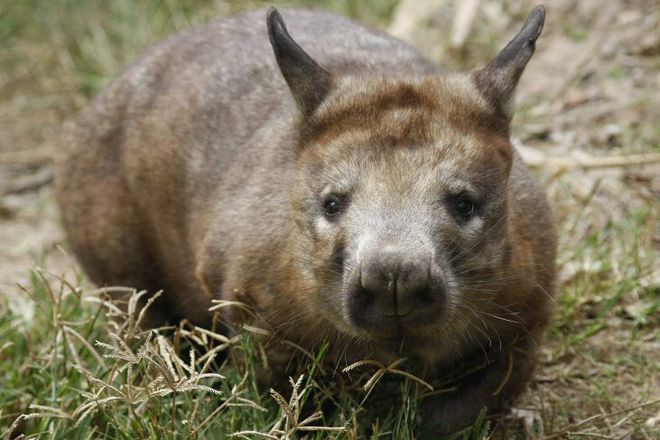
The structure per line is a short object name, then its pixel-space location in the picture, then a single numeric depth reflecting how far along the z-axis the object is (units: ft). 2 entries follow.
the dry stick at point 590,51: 49.98
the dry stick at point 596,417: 28.78
